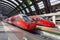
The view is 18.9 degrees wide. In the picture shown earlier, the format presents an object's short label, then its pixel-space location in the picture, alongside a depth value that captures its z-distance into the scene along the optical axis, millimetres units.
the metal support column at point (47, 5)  35772
